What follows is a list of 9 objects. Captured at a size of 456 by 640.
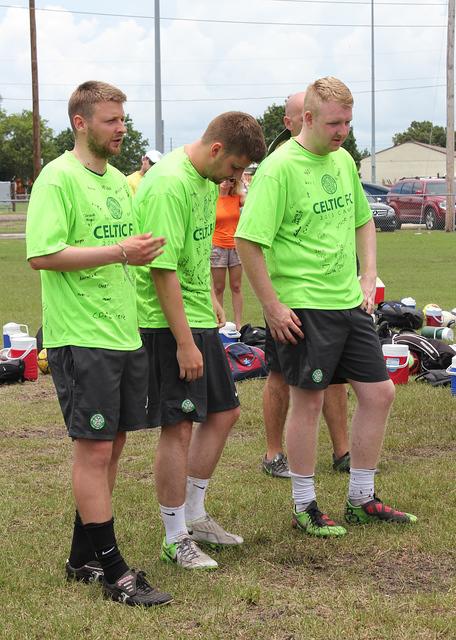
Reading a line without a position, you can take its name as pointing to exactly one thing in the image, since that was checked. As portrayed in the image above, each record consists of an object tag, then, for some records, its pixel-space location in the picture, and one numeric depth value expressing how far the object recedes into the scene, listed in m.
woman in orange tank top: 10.51
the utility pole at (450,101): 31.20
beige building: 84.81
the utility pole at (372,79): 54.19
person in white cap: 9.13
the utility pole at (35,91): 30.88
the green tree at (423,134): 106.94
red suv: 31.20
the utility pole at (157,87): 31.00
